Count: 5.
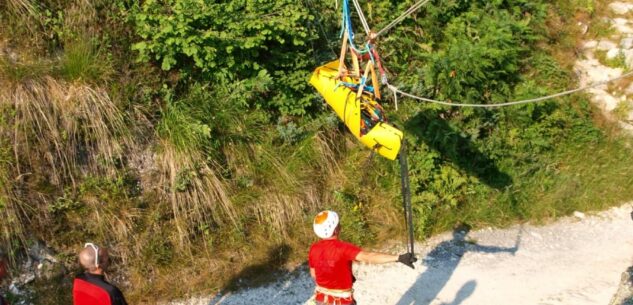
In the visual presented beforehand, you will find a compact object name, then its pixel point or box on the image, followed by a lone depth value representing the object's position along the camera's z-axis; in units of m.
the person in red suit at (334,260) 4.75
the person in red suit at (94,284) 4.36
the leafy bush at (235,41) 7.39
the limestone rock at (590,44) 10.90
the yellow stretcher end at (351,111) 5.72
